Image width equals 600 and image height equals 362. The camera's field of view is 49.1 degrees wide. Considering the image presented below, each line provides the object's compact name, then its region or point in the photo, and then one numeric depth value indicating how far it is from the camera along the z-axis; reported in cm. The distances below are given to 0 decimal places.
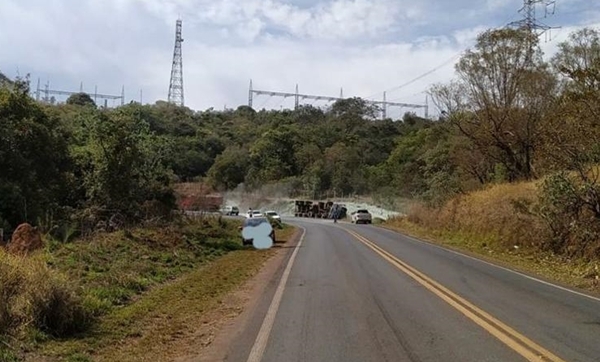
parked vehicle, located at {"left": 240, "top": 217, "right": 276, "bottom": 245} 3328
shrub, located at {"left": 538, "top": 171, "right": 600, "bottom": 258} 2239
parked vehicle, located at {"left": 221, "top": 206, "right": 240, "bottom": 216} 8076
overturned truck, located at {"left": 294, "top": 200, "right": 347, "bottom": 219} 8219
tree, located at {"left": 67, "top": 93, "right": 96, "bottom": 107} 10628
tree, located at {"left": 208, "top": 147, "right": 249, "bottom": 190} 11038
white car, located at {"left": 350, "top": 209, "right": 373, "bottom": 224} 6569
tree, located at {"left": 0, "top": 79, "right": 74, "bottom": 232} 2597
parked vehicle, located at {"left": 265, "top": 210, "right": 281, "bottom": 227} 5050
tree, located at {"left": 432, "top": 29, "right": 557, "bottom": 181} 3841
